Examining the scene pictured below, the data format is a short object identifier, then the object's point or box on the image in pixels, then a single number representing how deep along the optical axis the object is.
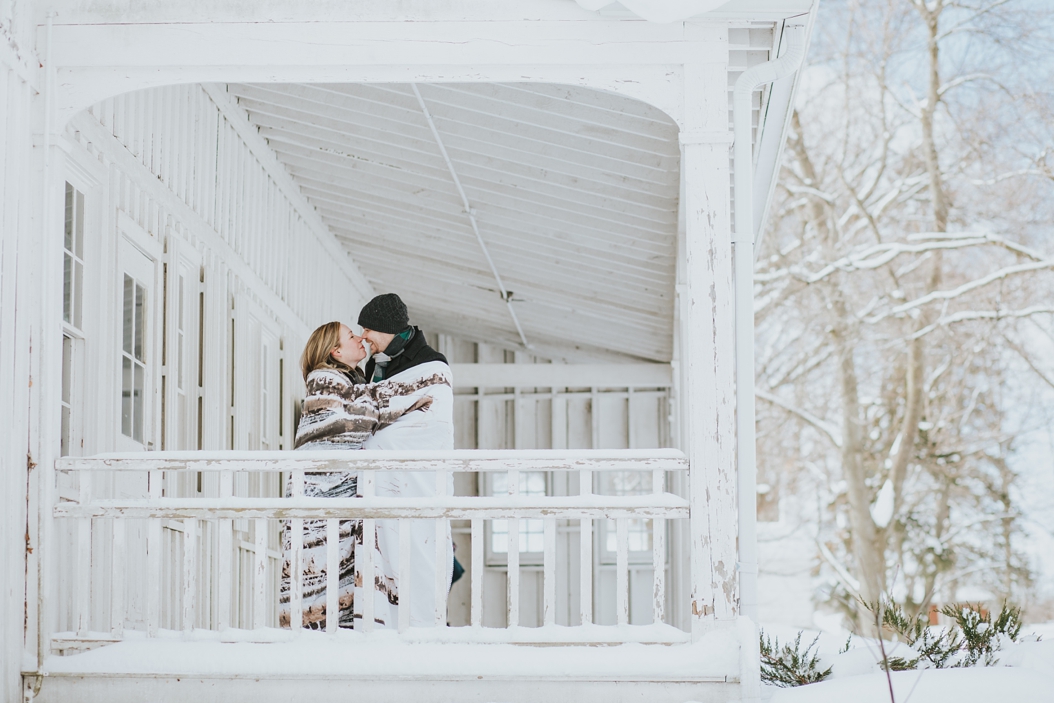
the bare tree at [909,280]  19.05
